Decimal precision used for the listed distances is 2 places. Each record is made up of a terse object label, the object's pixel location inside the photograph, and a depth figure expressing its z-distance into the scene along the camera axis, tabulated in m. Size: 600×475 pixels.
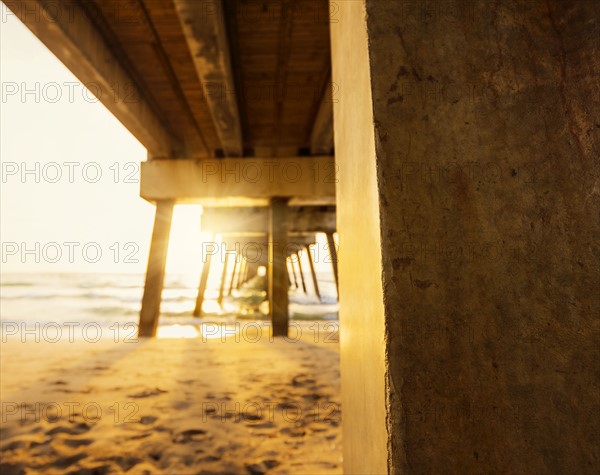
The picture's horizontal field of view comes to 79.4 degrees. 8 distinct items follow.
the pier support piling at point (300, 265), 24.98
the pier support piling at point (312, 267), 19.54
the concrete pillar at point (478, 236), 1.03
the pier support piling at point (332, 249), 13.61
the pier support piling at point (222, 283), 19.15
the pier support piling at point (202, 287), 12.65
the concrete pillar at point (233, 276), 20.88
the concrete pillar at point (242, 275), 29.77
